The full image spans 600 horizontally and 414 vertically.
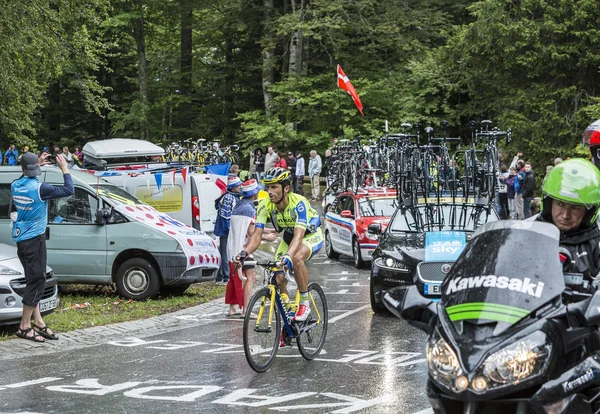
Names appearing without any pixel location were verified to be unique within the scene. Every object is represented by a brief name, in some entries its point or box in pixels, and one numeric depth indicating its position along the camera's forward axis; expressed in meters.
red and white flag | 33.07
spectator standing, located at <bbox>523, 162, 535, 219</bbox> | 30.64
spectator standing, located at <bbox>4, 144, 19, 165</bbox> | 45.91
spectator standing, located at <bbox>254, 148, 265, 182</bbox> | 42.59
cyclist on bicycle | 10.62
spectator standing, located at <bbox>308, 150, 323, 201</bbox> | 40.19
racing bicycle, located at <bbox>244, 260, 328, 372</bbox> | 10.17
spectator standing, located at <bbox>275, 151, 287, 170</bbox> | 38.72
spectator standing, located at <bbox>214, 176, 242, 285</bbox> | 16.97
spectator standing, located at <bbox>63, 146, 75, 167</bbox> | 39.49
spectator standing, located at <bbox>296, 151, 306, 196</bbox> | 40.44
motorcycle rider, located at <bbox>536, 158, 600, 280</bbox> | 6.09
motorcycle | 4.94
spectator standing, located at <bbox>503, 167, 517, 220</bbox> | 31.81
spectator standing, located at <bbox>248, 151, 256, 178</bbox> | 44.23
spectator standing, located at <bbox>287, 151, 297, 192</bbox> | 40.90
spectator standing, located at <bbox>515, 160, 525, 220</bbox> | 30.98
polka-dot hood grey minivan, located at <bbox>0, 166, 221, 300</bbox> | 16.45
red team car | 22.06
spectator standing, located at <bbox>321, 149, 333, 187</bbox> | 33.19
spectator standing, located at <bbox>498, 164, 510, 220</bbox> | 31.17
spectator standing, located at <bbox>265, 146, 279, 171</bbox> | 40.00
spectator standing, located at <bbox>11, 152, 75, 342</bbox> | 12.16
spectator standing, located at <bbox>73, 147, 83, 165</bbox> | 48.44
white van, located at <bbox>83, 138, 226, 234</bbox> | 20.30
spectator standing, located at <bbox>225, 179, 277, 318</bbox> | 14.44
